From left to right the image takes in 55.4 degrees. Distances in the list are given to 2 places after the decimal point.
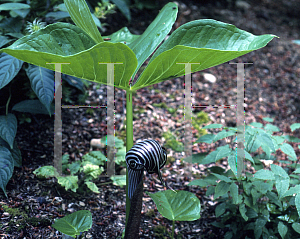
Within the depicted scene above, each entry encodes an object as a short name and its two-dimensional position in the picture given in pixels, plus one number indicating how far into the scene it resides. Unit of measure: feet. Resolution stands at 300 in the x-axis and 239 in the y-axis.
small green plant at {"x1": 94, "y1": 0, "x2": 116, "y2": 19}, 6.86
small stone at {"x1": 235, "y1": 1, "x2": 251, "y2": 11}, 14.74
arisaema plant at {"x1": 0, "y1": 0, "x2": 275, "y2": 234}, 3.15
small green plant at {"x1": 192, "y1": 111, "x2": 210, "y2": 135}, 8.38
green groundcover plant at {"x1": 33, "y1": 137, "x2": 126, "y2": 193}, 5.28
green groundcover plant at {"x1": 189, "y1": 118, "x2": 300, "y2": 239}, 4.85
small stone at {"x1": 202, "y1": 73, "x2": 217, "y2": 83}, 10.53
